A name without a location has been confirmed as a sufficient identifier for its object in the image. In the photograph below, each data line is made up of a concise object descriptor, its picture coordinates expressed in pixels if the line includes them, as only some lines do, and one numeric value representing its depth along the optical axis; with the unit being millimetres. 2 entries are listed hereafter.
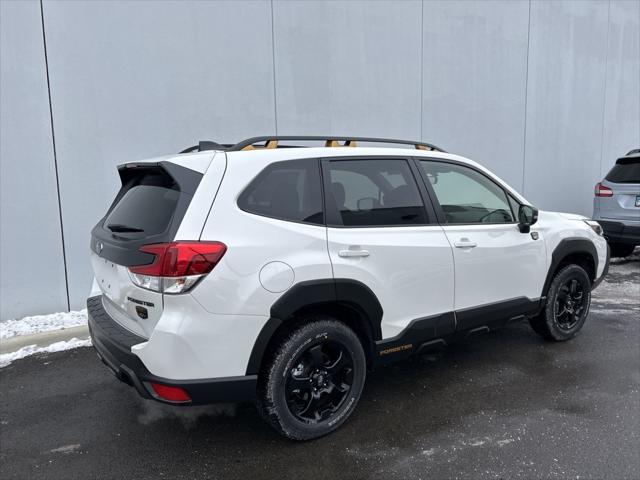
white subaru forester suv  2338
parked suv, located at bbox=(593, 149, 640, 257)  7113
